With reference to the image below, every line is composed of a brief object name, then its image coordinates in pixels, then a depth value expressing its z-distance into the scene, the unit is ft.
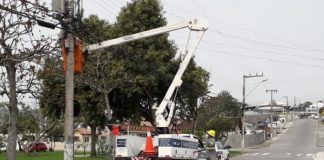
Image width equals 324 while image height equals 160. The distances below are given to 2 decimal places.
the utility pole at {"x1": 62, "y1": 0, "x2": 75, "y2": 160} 56.18
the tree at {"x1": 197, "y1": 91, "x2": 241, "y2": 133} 215.51
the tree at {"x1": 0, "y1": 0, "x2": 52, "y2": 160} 48.01
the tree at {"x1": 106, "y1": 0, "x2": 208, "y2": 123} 110.22
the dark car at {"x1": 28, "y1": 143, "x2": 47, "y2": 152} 242.93
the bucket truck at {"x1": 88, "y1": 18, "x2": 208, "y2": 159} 65.57
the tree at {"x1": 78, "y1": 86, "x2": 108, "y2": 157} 121.60
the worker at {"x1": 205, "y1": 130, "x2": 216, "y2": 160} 96.19
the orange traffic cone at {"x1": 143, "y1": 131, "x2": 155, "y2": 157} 66.13
